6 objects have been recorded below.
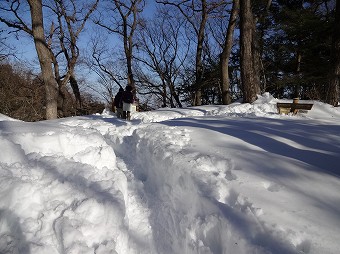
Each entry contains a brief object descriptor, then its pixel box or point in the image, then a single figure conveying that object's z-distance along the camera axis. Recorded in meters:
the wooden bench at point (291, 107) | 8.55
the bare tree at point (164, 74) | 26.33
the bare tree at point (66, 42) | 19.59
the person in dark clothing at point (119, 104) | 11.98
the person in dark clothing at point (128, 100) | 11.06
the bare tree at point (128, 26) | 21.09
